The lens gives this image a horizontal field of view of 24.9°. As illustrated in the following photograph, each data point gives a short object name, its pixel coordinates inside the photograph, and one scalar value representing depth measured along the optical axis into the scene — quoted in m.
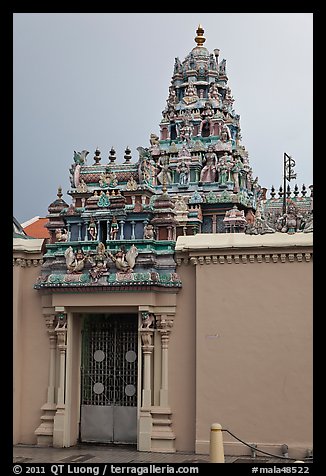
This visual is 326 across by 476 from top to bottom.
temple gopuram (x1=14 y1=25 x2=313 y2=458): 13.86
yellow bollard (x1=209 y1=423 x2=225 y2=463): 11.09
